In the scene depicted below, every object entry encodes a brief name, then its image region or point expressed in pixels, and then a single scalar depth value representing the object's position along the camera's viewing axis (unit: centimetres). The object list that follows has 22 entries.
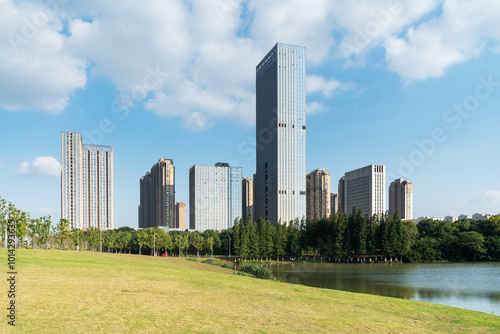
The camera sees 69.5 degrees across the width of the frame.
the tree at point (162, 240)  10088
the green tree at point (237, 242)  9216
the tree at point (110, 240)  11058
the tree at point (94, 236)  9924
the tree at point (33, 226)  5781
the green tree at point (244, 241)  9112
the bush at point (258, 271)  3928
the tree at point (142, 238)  9984
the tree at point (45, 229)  6112
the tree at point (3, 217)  5162
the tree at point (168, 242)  10194
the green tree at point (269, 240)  9425
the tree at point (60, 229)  6781
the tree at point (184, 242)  10969
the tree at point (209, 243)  11109
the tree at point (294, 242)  9569
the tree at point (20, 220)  4983
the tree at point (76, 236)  7125
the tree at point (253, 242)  9275
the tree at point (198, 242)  11200
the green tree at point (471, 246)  9106
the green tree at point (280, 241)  9512
